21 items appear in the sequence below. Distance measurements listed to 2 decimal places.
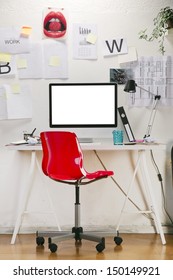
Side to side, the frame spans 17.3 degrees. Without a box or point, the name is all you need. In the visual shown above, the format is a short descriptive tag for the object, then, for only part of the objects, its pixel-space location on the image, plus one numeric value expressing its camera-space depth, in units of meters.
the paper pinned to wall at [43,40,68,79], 4.75
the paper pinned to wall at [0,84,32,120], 4.77
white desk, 4.31
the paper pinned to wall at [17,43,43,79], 4.76
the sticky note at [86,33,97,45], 4.75
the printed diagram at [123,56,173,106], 4.77
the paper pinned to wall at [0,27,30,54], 4.75
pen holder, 4.48
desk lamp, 4.57
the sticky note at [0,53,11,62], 4.75
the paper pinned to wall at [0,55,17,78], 4.77
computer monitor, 4.64
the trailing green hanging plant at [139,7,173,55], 4.56
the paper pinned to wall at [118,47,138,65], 4.75
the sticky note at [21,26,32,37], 4.75
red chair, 4.05
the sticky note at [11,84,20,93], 4.78
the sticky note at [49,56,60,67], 4.76
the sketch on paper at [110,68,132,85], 4.77
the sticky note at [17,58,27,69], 4.76
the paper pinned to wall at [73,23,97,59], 4.75
